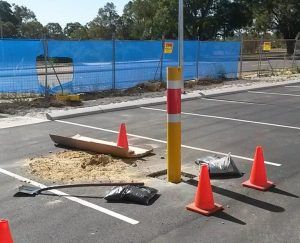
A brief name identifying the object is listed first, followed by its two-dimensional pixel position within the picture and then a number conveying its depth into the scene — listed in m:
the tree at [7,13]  118.12
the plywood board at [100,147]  7.51
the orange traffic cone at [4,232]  3.67
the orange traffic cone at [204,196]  5.23
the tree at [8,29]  99.37
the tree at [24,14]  146.25
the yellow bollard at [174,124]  5.96
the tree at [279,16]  60.28
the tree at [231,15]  60.38
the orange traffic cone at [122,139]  8.08
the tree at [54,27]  132.25
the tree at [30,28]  111.00
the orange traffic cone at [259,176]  5.99
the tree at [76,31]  104.81
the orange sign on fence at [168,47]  19.64
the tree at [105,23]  106.39
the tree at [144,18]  65.26
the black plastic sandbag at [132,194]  5.54
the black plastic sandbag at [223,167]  6.51
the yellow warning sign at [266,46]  25.41
